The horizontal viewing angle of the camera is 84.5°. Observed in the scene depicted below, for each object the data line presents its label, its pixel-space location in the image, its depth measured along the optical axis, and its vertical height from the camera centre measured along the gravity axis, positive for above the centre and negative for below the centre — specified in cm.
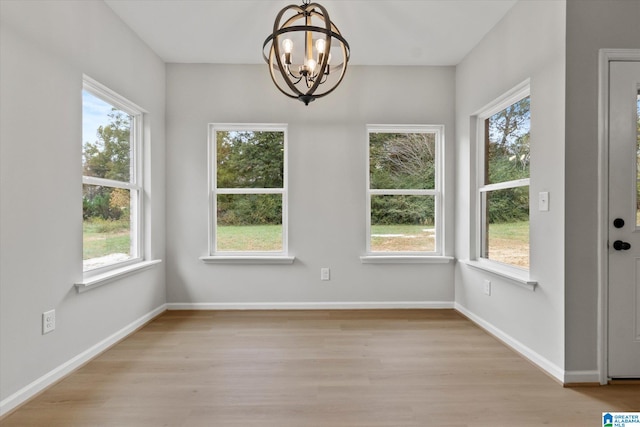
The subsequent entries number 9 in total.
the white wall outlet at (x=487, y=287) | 324 -70
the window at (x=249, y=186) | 398 +29
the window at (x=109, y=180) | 276 +27
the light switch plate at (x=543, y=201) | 244 +7
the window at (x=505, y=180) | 283 +29
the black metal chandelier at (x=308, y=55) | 187 +89
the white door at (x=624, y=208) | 226 +2
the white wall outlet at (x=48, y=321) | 221 -70
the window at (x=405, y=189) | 402 +26
